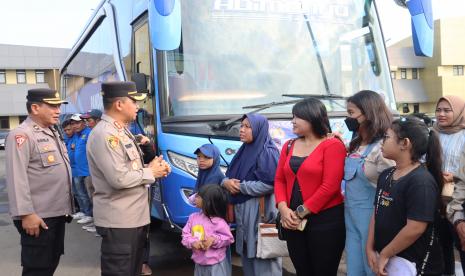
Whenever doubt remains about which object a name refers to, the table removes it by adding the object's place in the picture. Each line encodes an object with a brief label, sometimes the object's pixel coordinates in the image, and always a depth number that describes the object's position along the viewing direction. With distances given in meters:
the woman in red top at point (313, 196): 3.16
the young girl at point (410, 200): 2.54
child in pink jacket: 3.71
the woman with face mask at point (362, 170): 3.03
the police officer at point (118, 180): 3.11
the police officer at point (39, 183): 3.53
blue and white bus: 4.43
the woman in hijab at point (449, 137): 3.75
